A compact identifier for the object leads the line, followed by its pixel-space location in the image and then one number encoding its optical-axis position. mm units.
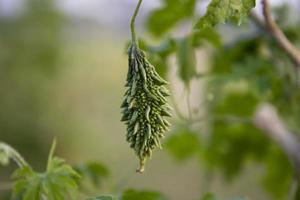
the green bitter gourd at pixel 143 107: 854
